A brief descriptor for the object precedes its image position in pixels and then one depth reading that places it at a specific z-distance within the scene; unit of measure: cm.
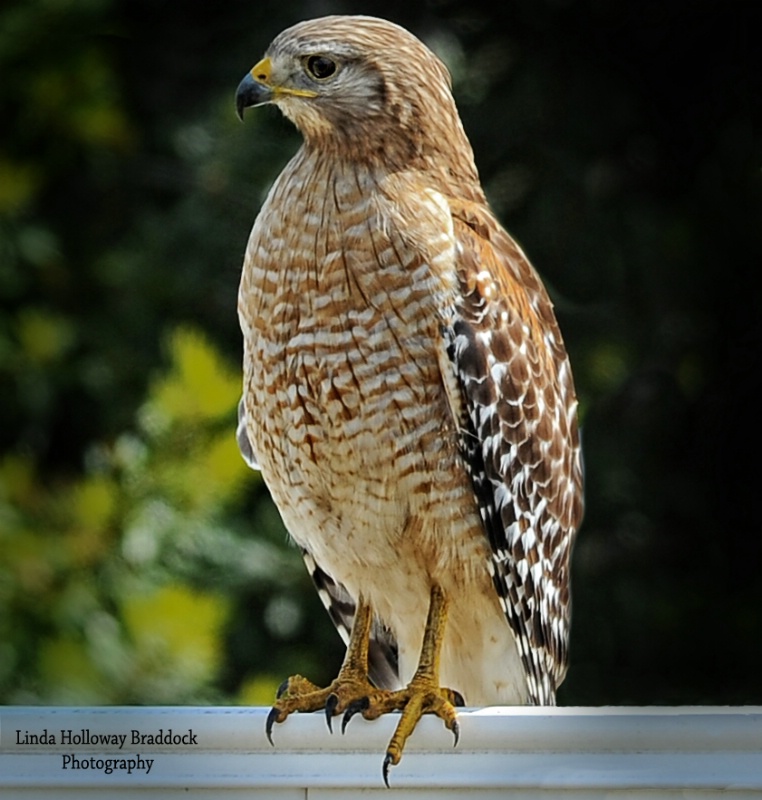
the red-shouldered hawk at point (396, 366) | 787
